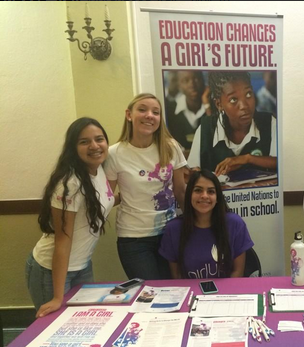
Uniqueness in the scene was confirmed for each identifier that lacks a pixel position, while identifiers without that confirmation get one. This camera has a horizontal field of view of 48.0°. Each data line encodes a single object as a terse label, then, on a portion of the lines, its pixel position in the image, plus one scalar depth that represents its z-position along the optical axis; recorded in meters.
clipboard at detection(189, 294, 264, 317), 1.14
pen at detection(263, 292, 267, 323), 1.10
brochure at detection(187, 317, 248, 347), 0.99
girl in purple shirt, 1.55
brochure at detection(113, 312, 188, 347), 1.02
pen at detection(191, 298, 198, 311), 1.19
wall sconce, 2.00
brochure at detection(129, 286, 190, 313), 1.22
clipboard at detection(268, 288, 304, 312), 1.15
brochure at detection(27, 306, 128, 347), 1.05
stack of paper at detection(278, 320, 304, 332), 1.03
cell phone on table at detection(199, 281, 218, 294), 1.32
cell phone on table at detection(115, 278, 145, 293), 1.40
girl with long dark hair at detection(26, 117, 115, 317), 1.35
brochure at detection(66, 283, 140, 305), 1.30
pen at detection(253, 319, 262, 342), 0.99
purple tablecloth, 0.99
